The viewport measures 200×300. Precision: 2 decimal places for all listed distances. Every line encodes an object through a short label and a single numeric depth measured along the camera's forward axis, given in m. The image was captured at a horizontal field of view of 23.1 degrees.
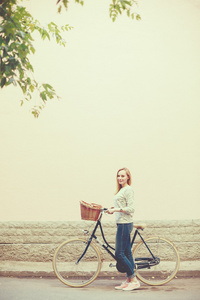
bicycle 6.41
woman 6.29
